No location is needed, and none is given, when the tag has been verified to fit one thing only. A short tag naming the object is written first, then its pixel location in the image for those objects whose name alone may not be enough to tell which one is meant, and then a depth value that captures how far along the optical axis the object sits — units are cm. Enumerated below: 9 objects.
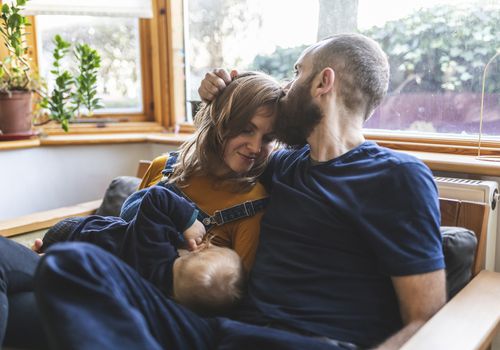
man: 110
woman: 160
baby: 136
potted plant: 250
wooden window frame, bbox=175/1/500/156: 189
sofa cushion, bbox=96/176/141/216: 215
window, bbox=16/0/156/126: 273
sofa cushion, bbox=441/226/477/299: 141
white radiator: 157
